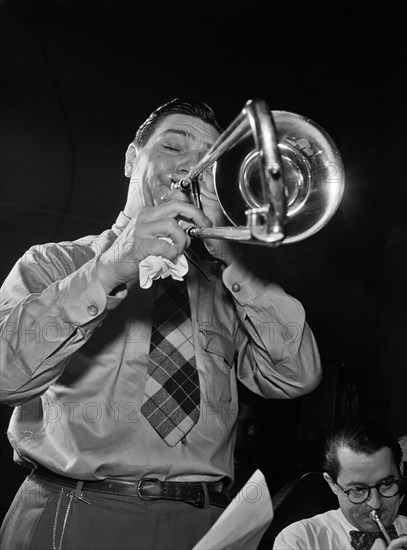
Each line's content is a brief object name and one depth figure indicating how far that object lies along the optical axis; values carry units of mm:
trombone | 1586
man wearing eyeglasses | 2203
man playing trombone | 1465
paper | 1116
